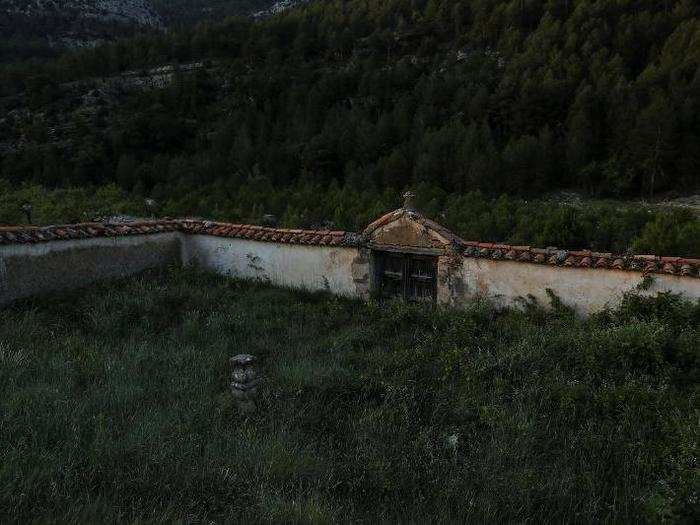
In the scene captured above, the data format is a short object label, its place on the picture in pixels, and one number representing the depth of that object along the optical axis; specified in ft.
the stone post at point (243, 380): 16.61
